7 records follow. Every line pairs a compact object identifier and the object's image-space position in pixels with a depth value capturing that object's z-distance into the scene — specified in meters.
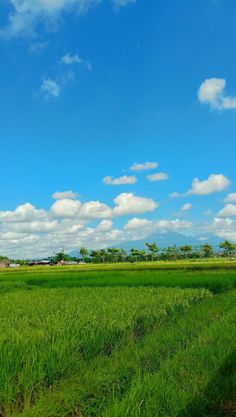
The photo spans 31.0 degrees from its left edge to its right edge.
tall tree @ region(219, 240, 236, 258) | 110.72
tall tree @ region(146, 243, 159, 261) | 107.69
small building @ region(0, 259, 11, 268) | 88.95
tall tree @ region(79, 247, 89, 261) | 115.00
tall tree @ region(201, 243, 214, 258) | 112.75
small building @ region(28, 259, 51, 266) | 105.59
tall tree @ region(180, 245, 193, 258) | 113.41
